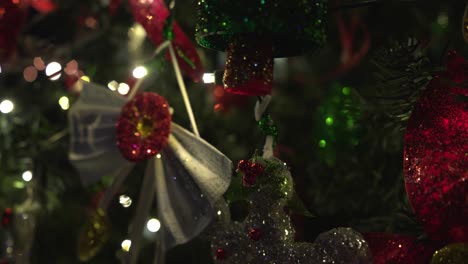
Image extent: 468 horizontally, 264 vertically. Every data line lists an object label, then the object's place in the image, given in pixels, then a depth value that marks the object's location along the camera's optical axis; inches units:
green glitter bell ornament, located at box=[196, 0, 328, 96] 21.5
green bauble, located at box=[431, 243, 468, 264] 20.4
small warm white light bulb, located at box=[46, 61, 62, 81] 35.0
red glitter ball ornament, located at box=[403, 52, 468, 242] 21.7
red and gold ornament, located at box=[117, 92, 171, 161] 25.7
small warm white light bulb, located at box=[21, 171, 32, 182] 36.2
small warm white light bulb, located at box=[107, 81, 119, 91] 32.6
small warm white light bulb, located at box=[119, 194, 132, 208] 27.5
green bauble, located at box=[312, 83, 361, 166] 35.3
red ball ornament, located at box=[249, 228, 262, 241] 23.1
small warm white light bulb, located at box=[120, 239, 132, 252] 27.1
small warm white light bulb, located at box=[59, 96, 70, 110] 35.1
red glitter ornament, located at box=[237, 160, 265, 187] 23.4
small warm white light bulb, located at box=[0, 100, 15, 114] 39.5
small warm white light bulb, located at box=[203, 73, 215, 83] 26.9
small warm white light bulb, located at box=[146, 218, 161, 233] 32.6
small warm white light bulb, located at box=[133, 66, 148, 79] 27.6
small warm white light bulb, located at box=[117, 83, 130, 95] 34.1
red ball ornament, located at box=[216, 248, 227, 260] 23.8
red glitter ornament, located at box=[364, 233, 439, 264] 22.8
